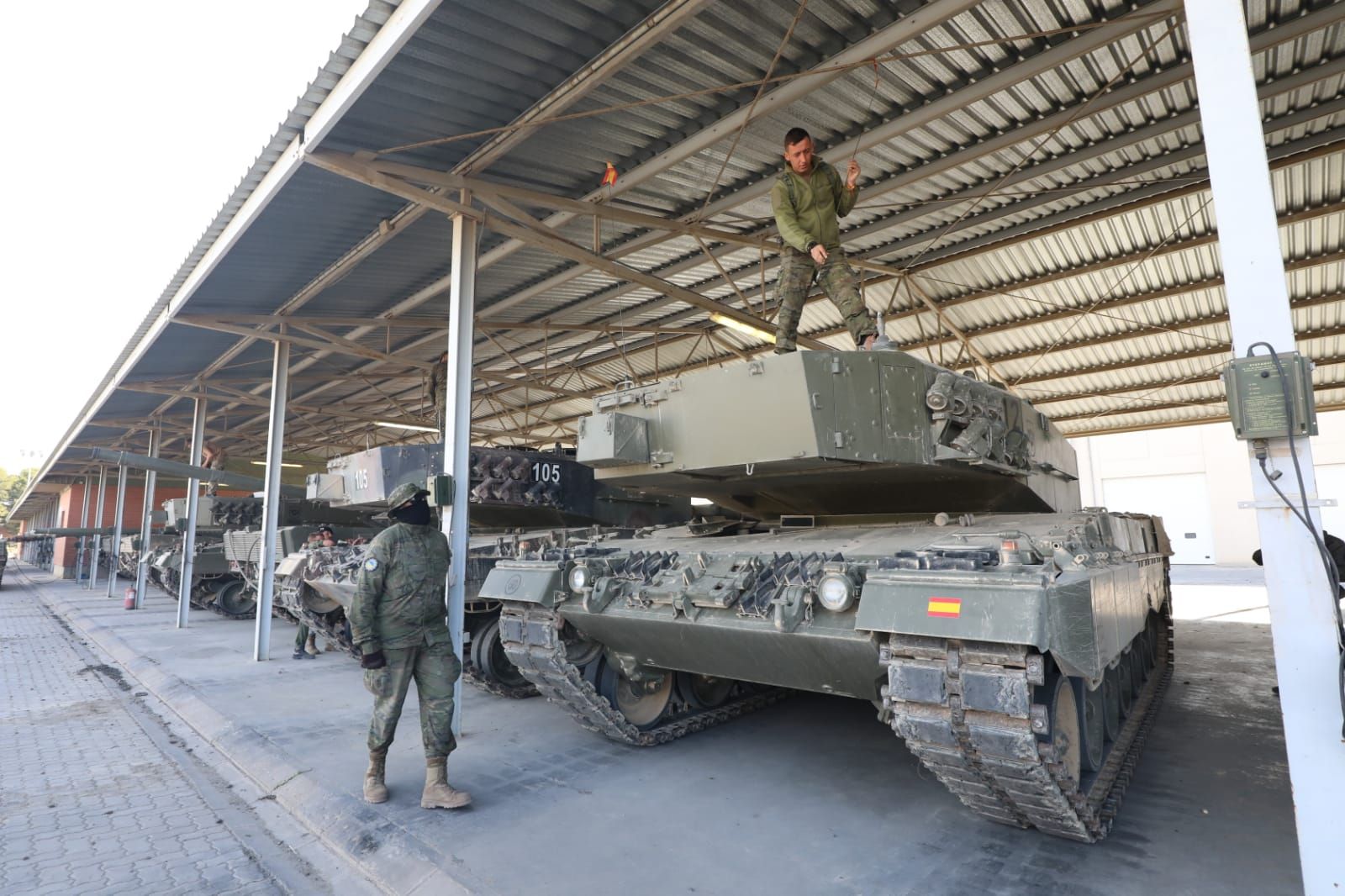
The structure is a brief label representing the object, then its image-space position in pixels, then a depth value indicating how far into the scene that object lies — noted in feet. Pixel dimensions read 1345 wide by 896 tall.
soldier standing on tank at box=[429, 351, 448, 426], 41.39
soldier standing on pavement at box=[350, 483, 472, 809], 14.66
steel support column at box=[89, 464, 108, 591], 84.03
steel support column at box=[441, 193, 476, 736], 21.24
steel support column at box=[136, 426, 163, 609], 56.75
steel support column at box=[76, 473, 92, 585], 97.96
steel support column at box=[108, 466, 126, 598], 74.38
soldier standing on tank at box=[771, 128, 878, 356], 17.66
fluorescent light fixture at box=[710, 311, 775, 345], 36.04
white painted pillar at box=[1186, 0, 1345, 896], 8.68
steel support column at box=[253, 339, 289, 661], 33.06
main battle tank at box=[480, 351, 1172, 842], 10.72
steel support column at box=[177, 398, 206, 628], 43.62
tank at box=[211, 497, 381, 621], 43.21
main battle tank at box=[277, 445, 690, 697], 24.62
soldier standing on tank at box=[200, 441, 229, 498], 56.70
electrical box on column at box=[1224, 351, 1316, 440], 8.78
